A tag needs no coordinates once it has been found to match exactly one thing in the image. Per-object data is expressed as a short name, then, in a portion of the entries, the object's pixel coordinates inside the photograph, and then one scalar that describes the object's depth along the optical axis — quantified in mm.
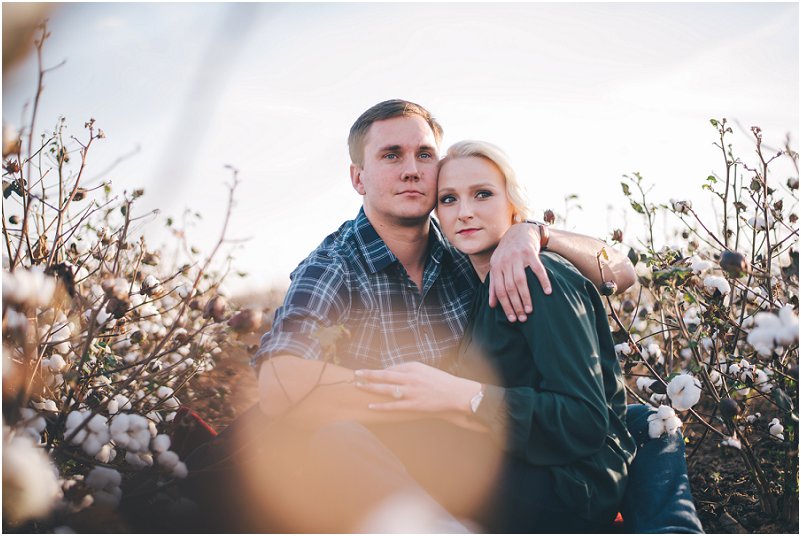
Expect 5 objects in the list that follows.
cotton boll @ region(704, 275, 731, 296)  2096
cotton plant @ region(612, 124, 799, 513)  2088
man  1757
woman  1706
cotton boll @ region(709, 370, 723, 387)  2498
